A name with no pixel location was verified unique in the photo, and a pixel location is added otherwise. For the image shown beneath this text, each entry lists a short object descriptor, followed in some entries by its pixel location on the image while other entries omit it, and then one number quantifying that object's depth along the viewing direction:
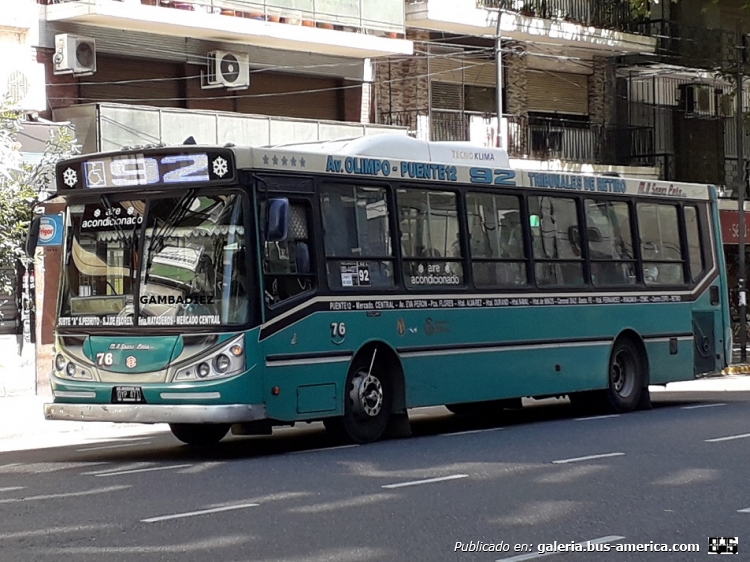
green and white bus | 14.23
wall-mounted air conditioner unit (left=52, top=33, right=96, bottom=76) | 24.70
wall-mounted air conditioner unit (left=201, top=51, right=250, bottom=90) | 27.64
